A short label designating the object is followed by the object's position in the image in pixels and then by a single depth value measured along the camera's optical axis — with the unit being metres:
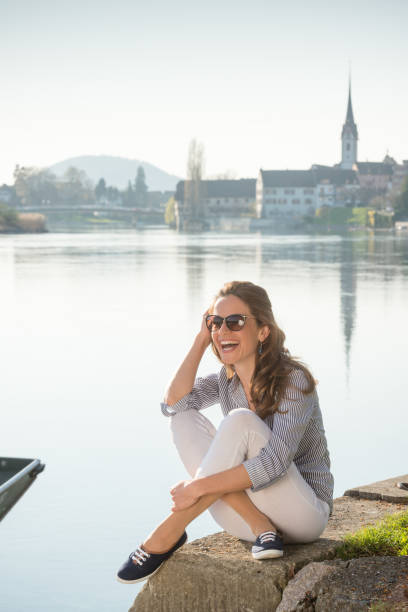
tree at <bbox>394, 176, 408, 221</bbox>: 69.50
